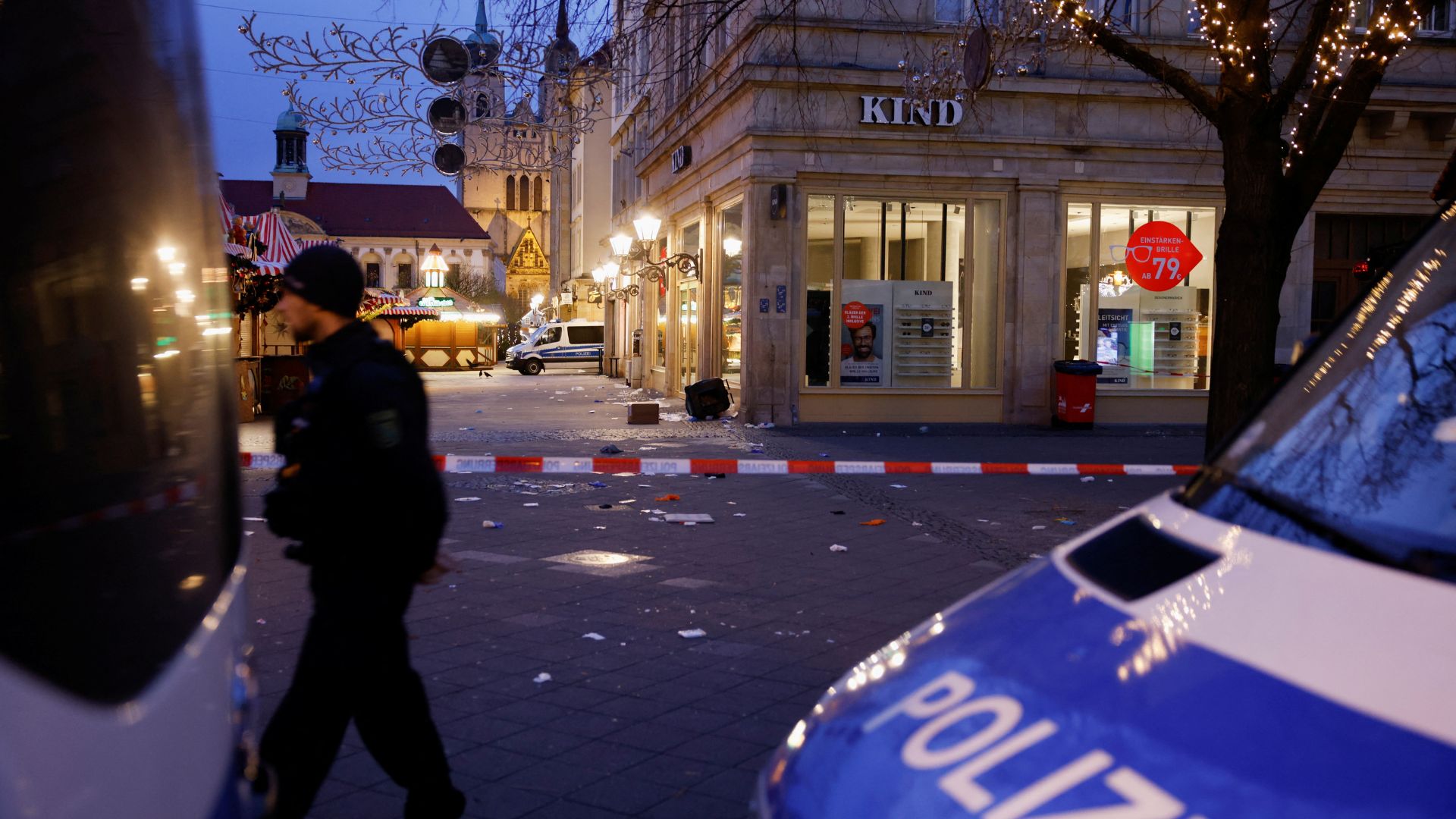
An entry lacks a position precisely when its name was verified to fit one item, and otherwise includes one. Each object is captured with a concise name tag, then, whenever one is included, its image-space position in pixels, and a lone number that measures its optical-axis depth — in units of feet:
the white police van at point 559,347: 165.58
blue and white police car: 4.70
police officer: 11.59
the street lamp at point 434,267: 173.68
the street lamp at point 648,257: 81.51
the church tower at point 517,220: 347.97
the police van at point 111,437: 4.66
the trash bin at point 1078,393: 65.77
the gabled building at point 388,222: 341.21
